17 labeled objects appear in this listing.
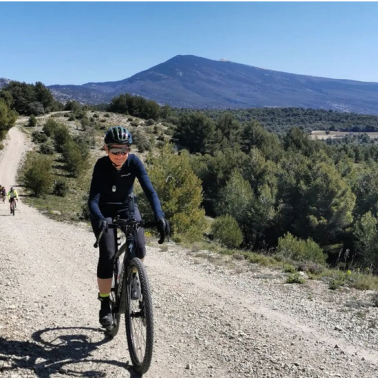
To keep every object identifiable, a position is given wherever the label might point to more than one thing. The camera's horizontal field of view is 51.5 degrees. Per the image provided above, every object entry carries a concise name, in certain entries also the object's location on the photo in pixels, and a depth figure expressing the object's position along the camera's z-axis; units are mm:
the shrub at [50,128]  55725
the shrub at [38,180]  32281
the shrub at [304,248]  18356
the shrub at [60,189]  34562
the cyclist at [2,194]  26469
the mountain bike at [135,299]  3902
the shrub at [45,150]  49219
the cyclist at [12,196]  21031
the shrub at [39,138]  53206
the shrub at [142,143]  56706
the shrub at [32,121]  61469
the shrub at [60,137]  50688
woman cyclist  4430
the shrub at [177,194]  21828
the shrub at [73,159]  43172
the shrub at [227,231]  20988
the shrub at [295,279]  8758
